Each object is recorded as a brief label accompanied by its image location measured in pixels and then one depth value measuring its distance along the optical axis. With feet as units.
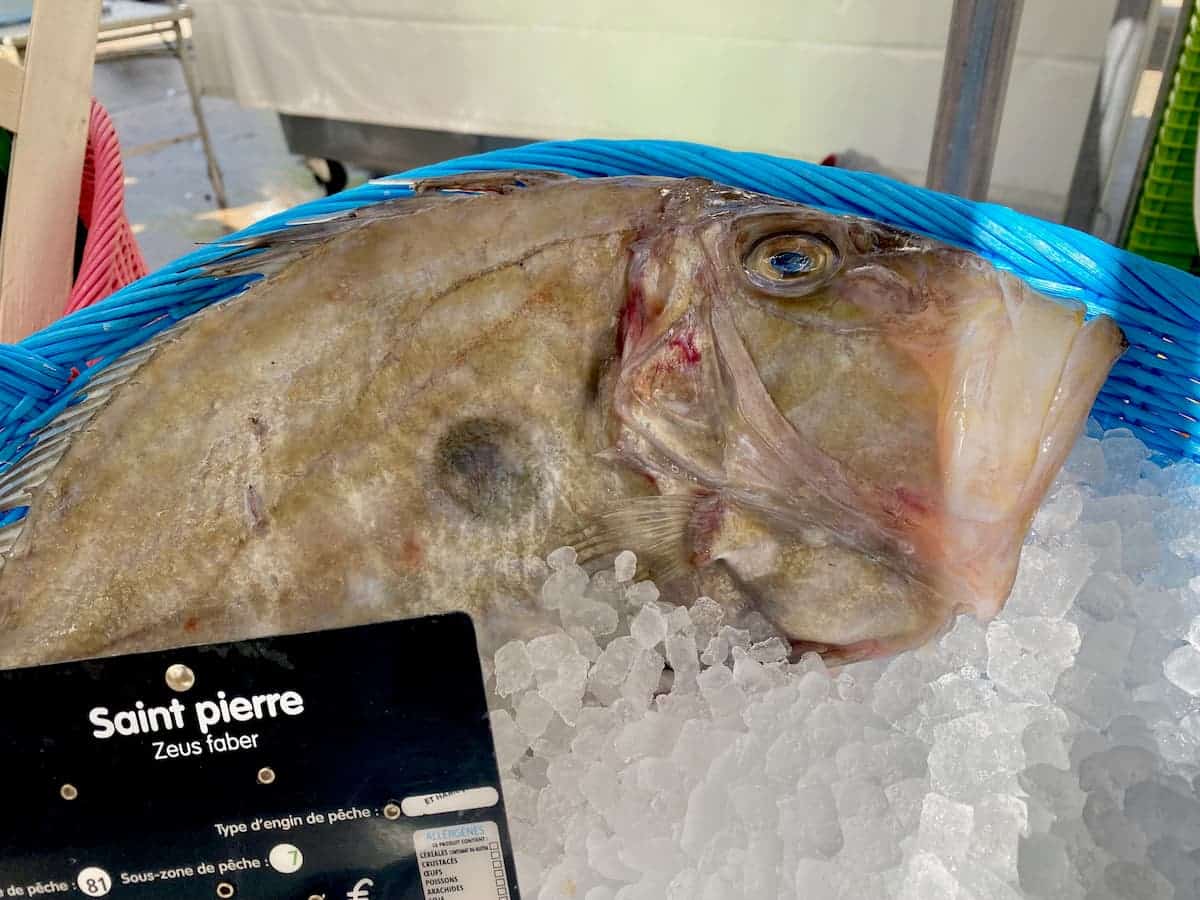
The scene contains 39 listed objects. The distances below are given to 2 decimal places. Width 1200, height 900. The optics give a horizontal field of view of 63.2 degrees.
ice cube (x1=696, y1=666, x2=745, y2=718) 0.89
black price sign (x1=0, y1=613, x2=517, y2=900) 0.76
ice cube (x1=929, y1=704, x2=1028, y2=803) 0.81
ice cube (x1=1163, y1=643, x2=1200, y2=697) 0.87
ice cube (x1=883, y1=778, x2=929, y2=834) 0.79
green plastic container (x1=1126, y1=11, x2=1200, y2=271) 1.92
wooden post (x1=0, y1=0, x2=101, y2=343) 1.31
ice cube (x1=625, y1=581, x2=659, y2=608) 0.91
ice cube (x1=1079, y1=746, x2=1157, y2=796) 0.80
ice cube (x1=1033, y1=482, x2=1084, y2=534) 1.01
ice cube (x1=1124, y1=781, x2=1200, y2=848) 0.76
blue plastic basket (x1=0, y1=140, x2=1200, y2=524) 1.05
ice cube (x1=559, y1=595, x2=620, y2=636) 0.91
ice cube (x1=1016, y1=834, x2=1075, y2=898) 0.75
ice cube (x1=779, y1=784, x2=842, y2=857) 0.79
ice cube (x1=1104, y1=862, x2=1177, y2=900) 0.73
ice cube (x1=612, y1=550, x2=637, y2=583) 0.90
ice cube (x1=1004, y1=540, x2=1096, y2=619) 0.94
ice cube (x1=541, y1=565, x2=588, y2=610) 0.90
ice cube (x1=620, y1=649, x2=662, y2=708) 0.91
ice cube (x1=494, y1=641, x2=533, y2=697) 0.90
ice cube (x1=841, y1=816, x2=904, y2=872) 0.77
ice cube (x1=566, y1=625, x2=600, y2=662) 0.92
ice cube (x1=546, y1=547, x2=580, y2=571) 0.91
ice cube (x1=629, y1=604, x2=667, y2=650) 0.90
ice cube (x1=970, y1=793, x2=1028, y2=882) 0.76
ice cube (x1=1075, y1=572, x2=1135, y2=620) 0.97
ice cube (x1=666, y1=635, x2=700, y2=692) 0.91
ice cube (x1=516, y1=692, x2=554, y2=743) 0.90
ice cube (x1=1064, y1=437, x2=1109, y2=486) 1.08
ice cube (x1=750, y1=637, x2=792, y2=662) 0.90
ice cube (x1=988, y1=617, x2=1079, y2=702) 0.88
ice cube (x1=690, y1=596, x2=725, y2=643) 0.93
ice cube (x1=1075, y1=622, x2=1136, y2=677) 0.93
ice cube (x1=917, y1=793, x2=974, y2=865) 0.77
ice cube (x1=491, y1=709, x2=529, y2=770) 0.89
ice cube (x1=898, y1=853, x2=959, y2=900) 0.75
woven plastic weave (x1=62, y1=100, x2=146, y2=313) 1.32
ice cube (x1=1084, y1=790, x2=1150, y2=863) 0.76
